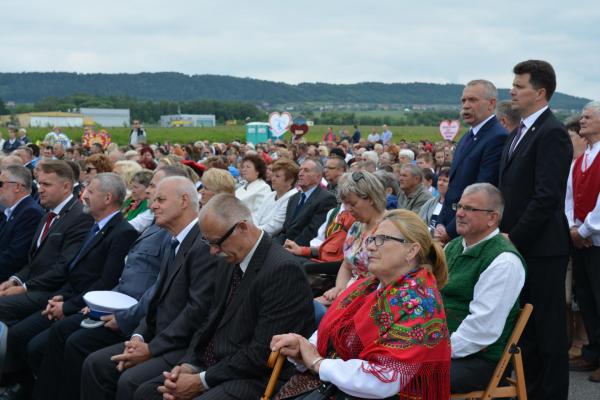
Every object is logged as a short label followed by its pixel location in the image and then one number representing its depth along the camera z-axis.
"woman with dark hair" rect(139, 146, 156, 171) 12.39
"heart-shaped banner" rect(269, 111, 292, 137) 28.73
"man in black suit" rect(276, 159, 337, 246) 7.78
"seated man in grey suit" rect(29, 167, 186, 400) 5.20
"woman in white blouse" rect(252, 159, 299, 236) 8.49
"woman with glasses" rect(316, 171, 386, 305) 5.25
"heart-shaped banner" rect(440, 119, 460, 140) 27.30
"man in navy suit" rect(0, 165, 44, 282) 7.01
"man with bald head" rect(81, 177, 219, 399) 4.54
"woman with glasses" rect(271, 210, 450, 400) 3.08
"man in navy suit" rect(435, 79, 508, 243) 5.11
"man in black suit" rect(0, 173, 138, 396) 5.74
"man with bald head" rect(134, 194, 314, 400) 3.86
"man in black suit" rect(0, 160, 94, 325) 6.18
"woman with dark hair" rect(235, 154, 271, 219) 9.22
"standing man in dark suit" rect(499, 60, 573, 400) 4.57
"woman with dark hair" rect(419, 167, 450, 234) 7.26
